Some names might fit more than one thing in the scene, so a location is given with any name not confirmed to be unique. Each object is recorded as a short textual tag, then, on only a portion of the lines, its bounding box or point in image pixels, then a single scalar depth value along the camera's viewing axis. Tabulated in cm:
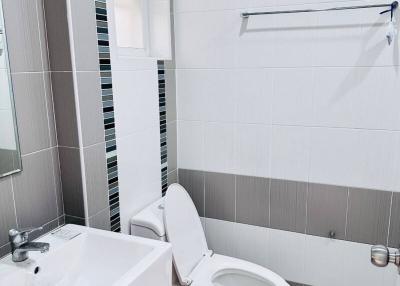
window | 180
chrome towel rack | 151
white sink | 117
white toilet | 169
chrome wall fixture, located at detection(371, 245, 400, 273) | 89
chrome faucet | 114
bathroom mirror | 119
